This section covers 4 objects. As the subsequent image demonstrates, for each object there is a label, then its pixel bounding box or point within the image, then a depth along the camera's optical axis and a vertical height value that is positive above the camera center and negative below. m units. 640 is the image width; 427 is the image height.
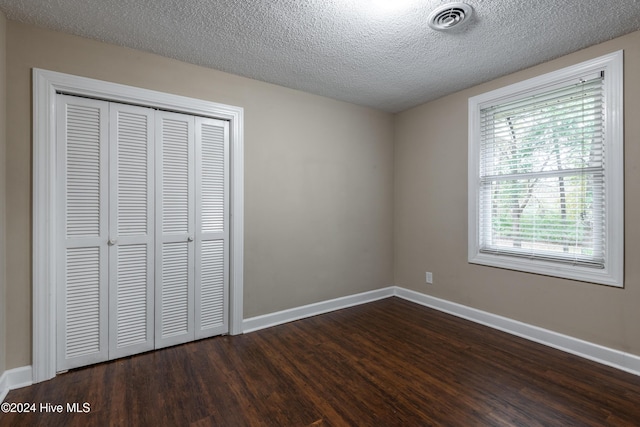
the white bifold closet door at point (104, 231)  2.21 -0.13
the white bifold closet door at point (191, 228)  2.56 -0.13
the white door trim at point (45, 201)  2.05 +0.09
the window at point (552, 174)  2.29 +0.35
